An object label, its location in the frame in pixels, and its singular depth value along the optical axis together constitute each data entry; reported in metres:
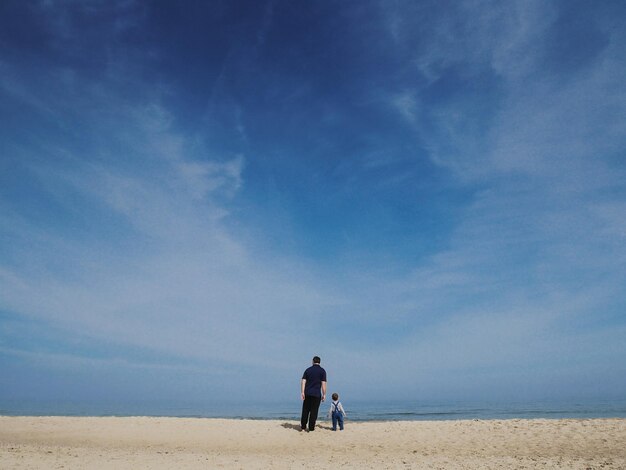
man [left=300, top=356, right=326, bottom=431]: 14.20
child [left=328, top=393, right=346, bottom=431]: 14.81
